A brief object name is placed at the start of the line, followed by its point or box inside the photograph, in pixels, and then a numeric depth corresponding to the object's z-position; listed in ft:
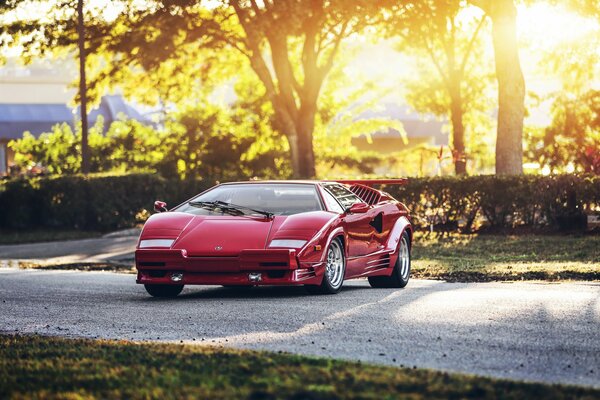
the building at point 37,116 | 256.32
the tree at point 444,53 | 118.21
